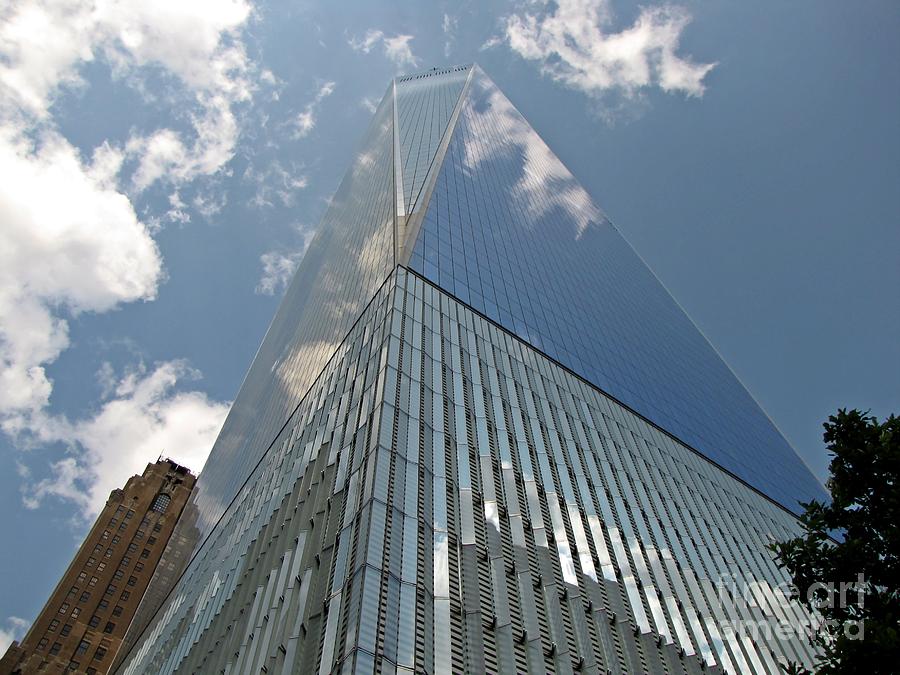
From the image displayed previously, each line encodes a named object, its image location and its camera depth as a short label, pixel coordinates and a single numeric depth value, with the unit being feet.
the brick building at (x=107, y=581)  248.52
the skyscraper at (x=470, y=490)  53.21
